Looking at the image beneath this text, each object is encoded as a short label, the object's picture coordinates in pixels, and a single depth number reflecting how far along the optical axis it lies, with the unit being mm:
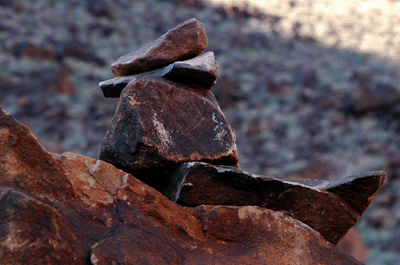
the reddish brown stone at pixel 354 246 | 17906
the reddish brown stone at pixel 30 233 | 4543
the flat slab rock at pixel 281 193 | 6699
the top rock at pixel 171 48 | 7594
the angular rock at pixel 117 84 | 7485
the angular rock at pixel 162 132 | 6691
